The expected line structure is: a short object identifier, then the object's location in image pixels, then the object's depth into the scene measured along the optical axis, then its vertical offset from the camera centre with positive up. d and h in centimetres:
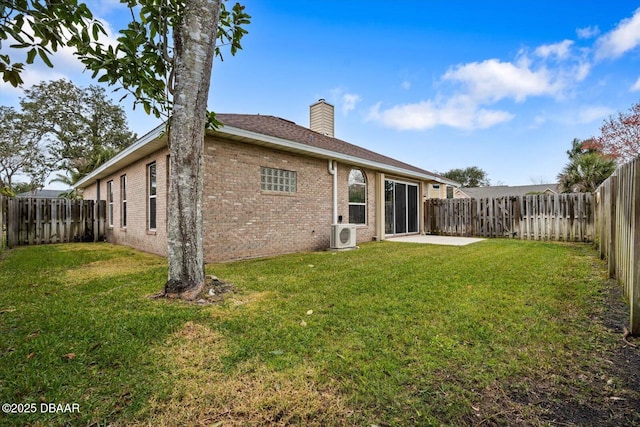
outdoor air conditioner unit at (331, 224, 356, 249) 917 -71
